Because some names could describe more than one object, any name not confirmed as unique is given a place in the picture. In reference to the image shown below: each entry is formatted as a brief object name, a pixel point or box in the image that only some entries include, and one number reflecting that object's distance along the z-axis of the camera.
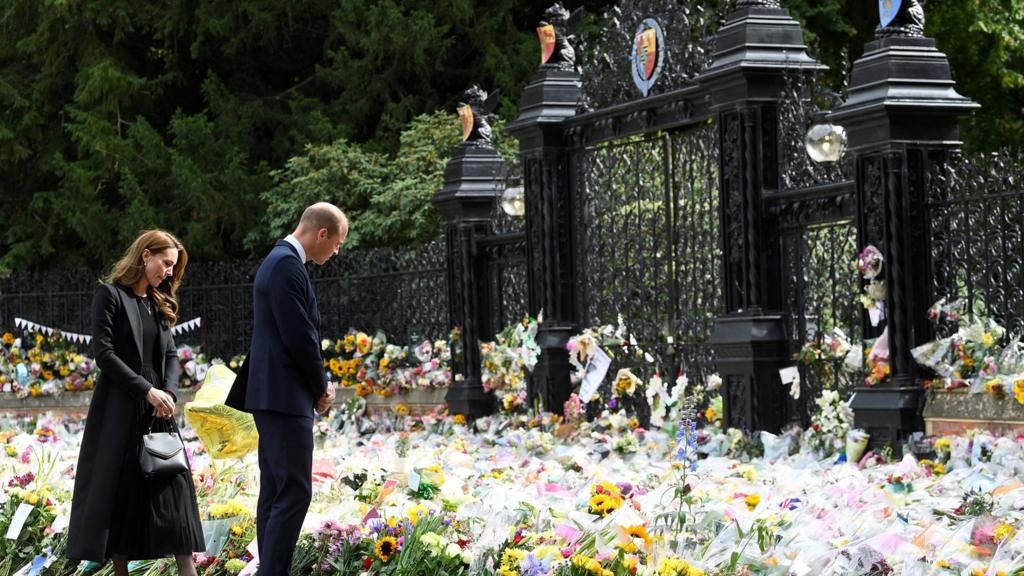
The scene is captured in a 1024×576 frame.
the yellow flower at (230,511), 7.63
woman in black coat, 6.81
